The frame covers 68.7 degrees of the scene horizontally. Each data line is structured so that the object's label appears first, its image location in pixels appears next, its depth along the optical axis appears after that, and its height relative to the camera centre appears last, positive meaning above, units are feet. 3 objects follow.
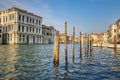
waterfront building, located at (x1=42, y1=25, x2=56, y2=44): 133.01 +13.98
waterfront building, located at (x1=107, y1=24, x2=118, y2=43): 111.83 +15.77
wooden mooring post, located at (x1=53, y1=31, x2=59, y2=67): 18.98 -0.78
